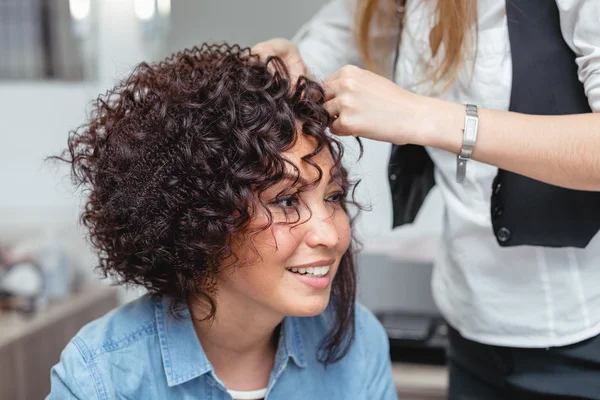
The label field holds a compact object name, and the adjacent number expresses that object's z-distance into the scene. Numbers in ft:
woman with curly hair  3.93
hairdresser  3.71
